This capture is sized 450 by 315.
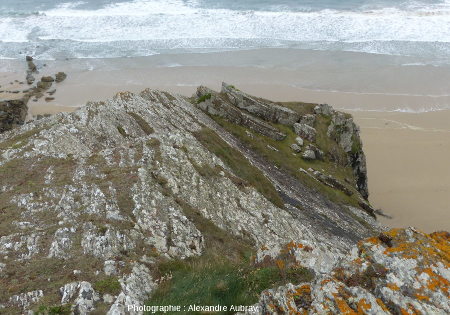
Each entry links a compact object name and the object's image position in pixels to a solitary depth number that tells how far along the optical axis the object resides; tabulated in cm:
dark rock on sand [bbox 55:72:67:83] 5800
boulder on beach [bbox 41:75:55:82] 5734
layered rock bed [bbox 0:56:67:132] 4588
